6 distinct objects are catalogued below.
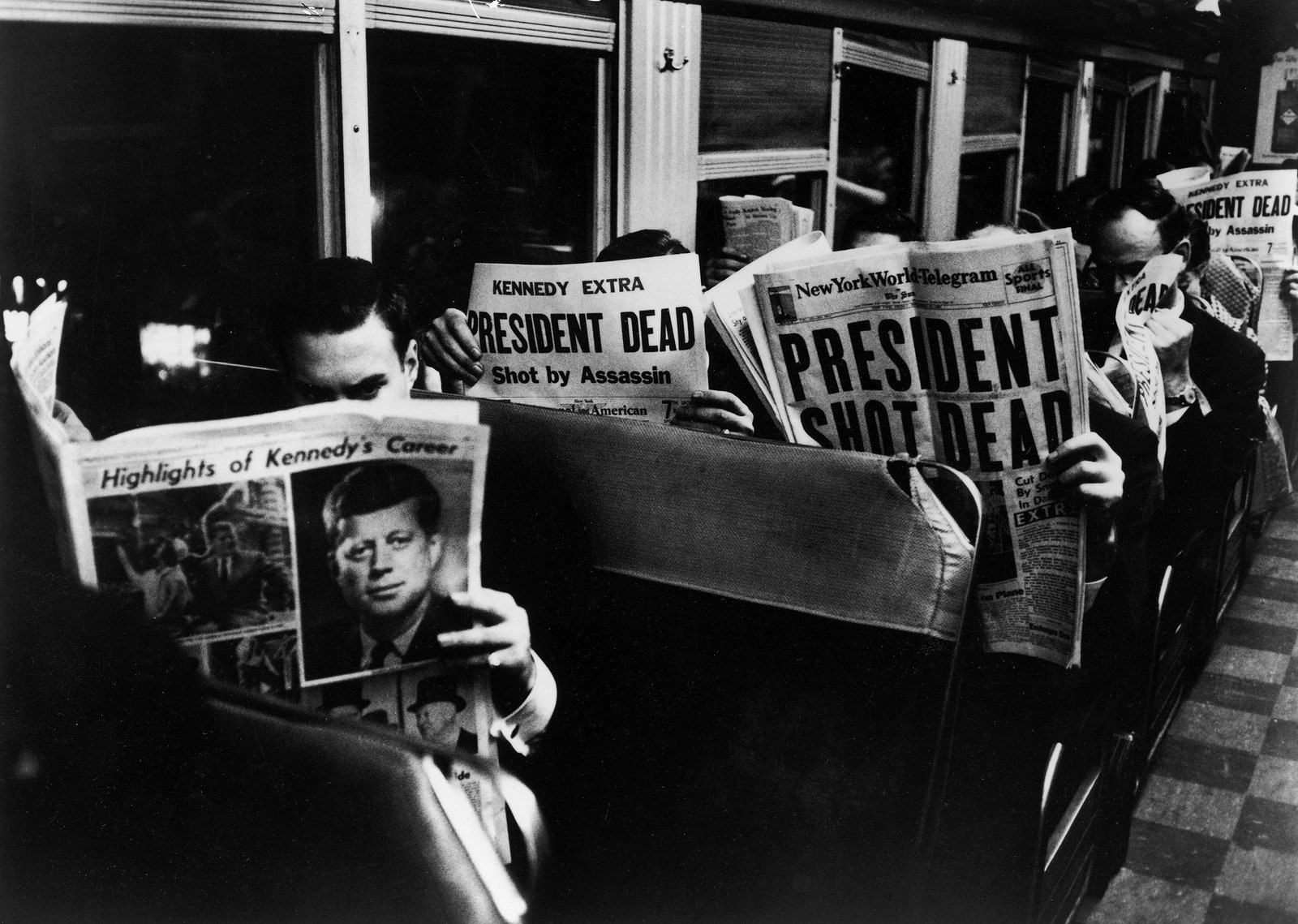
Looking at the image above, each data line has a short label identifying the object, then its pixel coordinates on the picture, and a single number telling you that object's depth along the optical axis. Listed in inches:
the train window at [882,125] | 184.4
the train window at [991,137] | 227.1
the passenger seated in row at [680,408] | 72.4
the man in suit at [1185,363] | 113.4
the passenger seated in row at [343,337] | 71.2
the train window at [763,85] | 145.4
